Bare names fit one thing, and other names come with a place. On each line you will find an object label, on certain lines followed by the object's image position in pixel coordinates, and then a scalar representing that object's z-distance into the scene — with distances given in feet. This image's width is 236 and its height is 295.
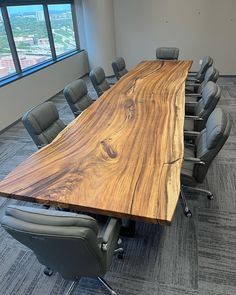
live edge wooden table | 4.32
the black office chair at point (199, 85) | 10.42
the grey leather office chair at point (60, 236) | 3.36
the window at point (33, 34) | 13.15
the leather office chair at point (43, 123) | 6.95
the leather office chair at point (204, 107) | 8.26
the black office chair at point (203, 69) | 12.65
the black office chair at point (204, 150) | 5.96
